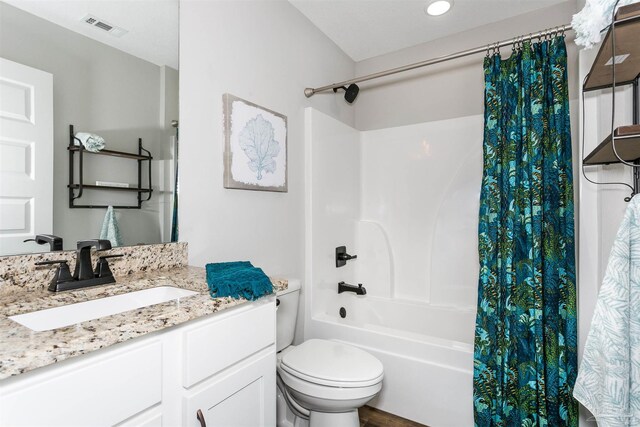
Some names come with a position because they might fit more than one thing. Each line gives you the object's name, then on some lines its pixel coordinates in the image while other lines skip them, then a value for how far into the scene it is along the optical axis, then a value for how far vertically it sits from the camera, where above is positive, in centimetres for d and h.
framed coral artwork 165 +36
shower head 245 +92
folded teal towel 100 -23
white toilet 141 -75
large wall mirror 100 +34
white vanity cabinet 62 -40
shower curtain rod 169 +92
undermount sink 86 -30
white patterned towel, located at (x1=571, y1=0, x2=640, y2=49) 99 +61
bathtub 173 -86
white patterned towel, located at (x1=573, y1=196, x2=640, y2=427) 106 -39
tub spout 242 -58
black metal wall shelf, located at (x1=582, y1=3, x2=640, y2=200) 98 +55
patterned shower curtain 159 -21
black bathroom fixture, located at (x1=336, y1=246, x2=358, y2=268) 253 -35
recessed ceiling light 212 +137
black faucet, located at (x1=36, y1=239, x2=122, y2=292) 100 -20
